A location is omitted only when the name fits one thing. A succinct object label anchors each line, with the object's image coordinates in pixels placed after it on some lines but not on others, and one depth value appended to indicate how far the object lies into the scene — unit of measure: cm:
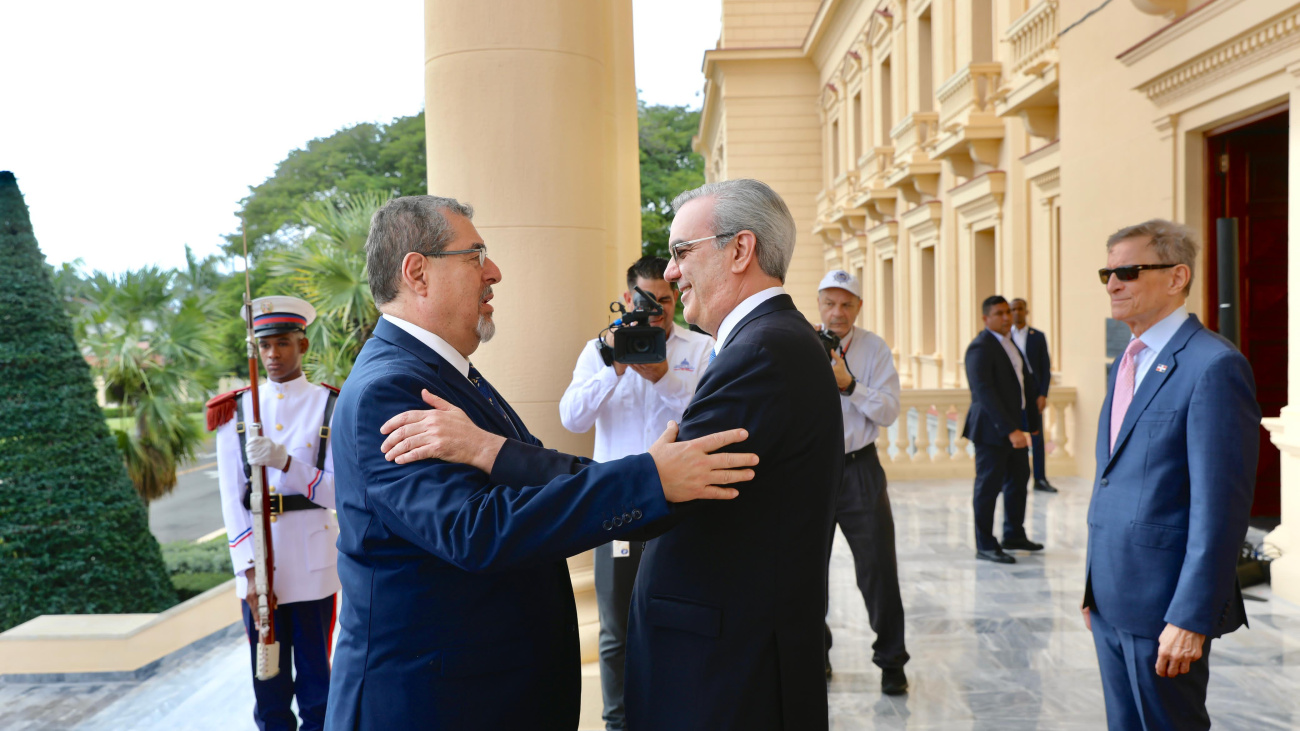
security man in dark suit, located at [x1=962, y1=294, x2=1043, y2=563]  693
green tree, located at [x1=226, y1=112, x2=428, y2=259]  3600
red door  769
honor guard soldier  360
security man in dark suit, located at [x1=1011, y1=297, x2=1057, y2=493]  937
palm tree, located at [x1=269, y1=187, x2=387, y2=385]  1168
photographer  445
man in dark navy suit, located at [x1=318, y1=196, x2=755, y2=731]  172
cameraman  379
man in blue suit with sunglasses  251
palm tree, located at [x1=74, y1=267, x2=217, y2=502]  1010
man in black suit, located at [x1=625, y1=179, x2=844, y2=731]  186
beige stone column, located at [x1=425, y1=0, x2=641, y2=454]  416
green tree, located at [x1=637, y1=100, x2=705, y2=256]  2569
